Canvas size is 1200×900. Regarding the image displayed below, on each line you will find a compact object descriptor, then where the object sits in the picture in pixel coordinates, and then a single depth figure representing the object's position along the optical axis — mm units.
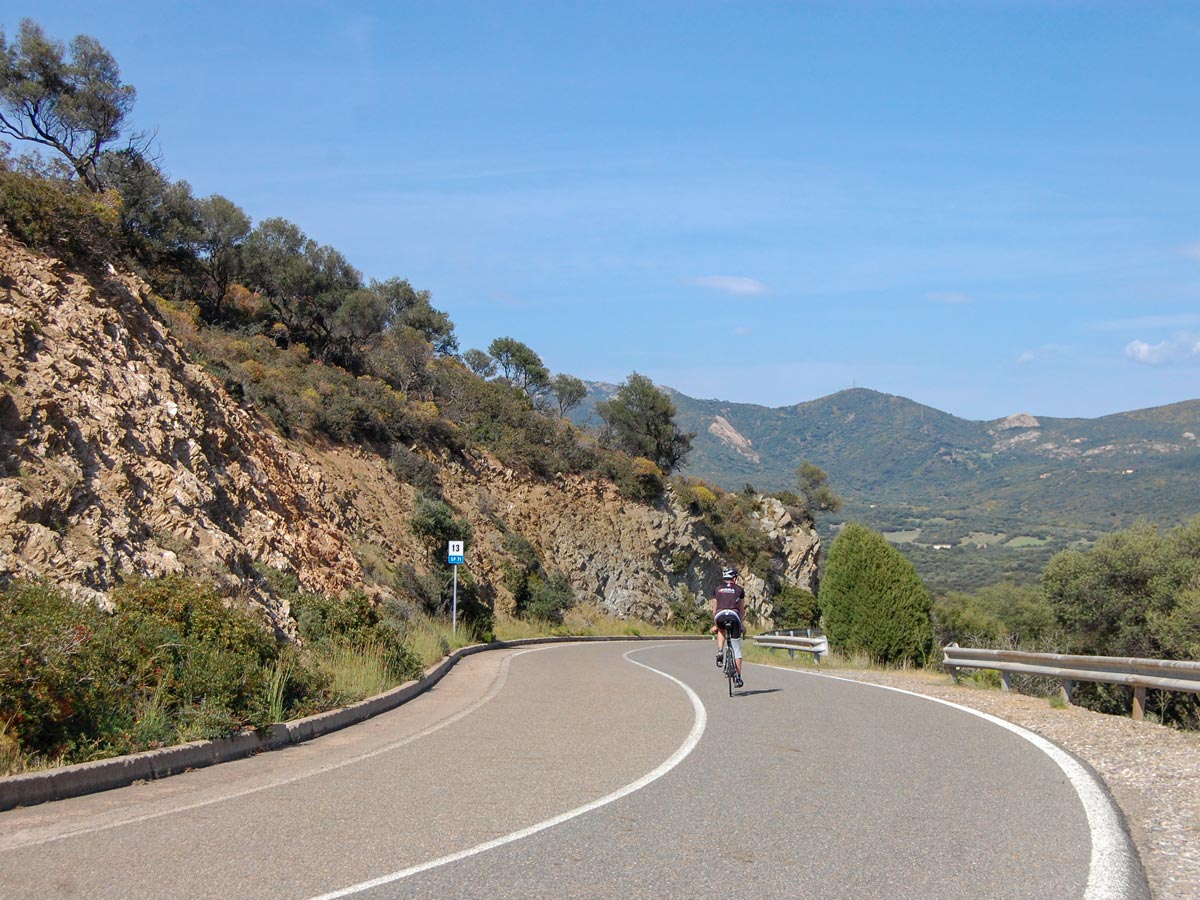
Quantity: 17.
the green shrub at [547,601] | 41344
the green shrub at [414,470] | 37956
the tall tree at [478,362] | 65250
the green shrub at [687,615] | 52969
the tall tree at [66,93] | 30453
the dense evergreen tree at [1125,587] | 29562
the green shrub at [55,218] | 17016
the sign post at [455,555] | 29350
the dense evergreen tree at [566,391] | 70438
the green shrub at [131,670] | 7613
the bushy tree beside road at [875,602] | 22234
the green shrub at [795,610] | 60719
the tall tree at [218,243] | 37719
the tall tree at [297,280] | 40125
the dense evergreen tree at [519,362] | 66500
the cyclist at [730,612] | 14648
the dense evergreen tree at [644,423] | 60344
